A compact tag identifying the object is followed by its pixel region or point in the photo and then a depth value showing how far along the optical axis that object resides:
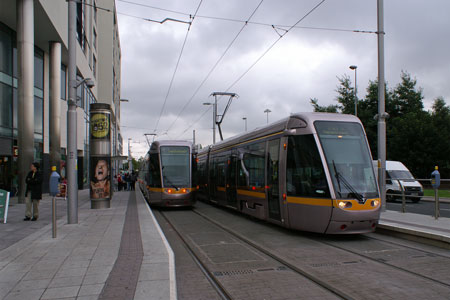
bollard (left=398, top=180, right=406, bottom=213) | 12.07
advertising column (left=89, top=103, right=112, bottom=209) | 15.71
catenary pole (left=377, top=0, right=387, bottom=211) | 12.30
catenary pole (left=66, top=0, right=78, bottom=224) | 10.70
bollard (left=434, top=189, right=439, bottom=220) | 10.41
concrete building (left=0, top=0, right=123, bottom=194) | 17.59
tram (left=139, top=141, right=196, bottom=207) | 15.30
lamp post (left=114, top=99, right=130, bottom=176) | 35.55
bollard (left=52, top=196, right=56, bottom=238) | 8.18
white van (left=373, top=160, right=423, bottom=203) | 19.97
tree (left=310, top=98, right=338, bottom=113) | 45.31
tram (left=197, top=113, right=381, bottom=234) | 8.16
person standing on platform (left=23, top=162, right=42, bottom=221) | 10.78
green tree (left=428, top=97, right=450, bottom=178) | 34.00
